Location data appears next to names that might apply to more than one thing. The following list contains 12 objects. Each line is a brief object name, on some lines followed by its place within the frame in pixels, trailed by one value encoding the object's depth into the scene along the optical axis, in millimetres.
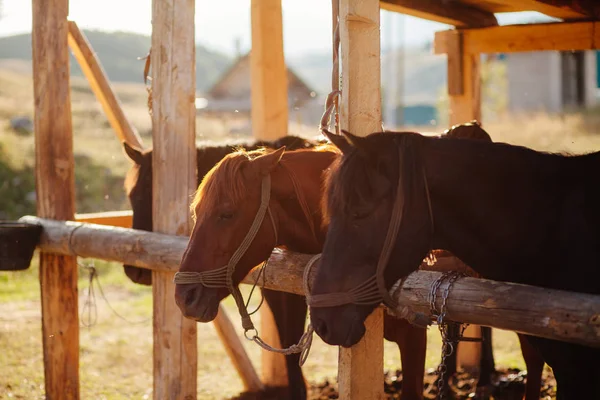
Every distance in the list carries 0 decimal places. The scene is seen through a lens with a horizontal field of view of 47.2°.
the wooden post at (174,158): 4074
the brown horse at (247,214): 3316
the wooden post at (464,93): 6445
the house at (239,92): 36156
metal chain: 2777
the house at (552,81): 34219
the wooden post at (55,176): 5039
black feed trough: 4961
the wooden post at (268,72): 6082
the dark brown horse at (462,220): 2604
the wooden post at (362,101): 3012
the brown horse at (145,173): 4973
